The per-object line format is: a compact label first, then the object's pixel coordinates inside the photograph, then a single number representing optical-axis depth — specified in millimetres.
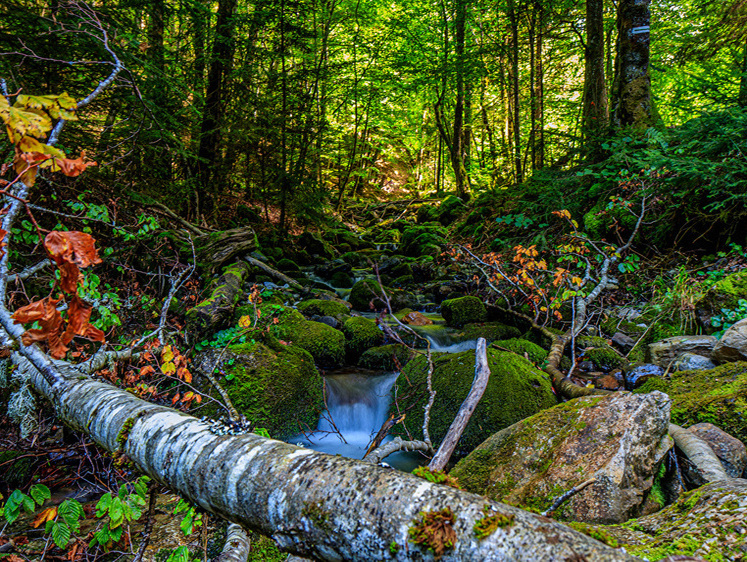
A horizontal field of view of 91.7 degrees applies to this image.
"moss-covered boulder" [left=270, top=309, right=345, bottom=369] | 6031
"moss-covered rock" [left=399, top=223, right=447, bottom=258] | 12566
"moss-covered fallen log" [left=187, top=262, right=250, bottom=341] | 5086
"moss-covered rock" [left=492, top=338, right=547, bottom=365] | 5352
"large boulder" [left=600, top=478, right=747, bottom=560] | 1216
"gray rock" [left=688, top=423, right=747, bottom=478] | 2330
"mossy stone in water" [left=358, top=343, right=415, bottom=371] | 6139
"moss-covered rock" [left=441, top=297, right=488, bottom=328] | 7434
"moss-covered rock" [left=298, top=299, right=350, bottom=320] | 7293
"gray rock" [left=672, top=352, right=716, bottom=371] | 3875
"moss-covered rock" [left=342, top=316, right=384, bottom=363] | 6441
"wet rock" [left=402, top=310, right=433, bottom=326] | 7514
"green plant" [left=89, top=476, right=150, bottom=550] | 1710
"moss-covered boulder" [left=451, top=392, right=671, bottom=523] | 2232
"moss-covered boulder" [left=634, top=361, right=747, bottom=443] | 2691
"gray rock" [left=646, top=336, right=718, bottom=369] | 4086
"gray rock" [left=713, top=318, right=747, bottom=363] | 3527
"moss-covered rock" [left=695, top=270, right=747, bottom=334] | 4414
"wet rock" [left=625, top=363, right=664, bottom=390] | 4320
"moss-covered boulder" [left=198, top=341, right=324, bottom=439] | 4629
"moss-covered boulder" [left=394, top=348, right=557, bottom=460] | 4180
